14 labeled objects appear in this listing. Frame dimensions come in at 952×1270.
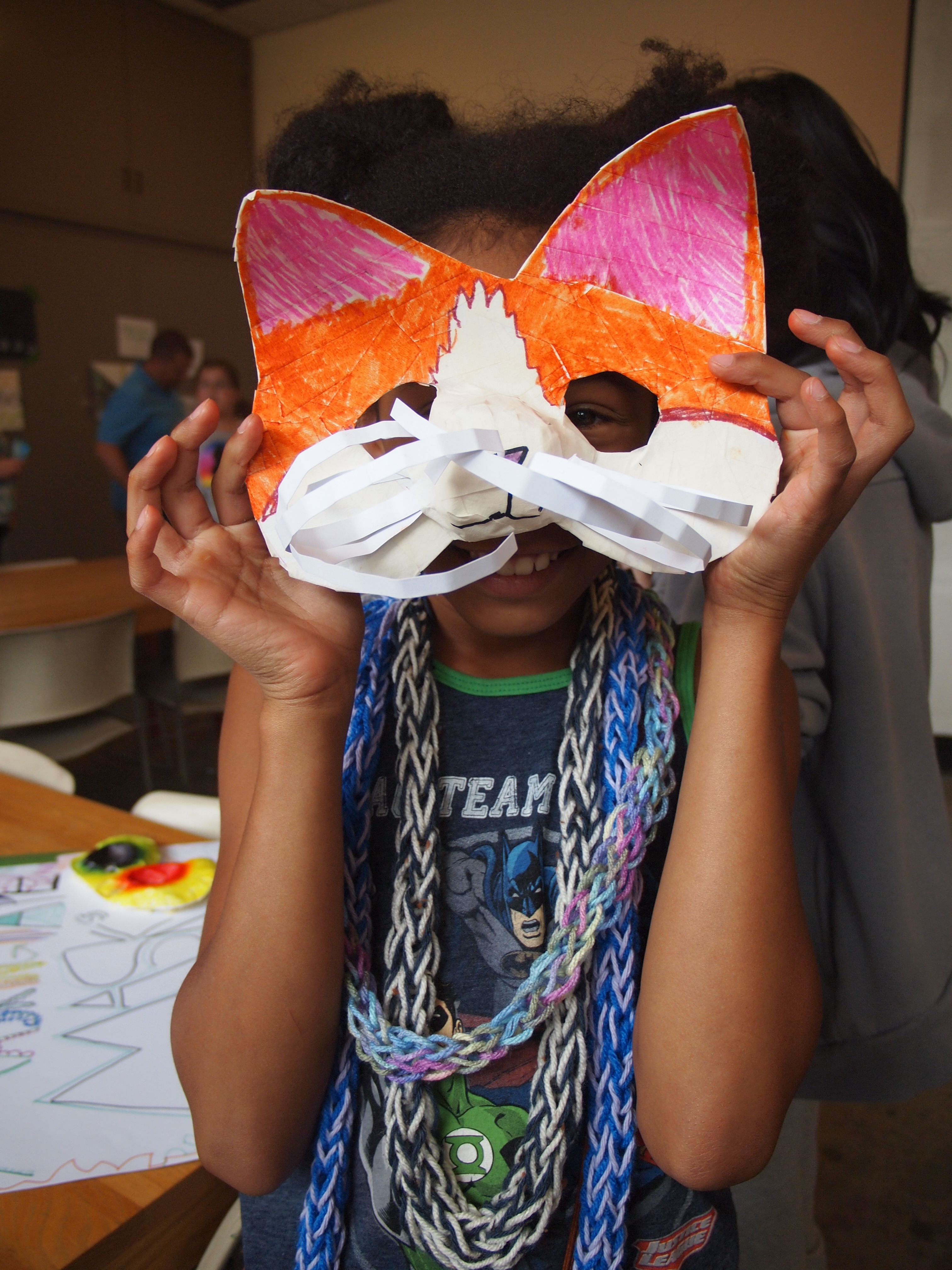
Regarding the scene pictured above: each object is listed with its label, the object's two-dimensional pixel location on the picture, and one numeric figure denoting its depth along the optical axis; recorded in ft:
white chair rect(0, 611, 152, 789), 6.96
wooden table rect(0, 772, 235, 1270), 2.02
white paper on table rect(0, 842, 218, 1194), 2.29
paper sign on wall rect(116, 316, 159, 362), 15.65
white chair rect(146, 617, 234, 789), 8.63
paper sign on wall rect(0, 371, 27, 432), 14.28
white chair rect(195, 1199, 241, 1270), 2.37
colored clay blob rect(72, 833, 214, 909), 3.36
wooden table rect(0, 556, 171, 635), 7.98
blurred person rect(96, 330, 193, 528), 13.07
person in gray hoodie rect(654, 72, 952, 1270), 3.03
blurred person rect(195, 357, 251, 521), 13.83
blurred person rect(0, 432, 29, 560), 11.84
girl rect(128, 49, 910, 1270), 2.04
